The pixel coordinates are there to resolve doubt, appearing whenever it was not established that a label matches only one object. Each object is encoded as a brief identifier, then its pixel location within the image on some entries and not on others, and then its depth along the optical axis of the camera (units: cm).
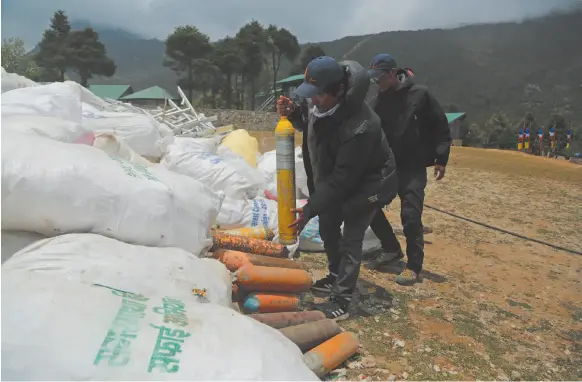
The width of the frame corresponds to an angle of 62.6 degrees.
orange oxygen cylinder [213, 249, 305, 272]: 258
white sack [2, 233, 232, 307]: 177
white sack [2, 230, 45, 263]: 190
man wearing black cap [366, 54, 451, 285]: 322
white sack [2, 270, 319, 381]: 124
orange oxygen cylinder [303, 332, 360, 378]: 200
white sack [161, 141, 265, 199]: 402
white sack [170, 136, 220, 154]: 425
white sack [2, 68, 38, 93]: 399
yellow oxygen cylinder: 283
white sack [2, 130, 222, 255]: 192
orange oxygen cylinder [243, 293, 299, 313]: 235
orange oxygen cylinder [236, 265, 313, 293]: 241
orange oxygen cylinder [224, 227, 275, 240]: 336
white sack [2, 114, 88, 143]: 249
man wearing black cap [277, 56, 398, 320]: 241
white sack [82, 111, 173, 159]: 415
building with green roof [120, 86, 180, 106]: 4381
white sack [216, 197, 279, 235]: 360
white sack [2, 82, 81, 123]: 314
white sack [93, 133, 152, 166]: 299
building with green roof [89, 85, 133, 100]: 4715
